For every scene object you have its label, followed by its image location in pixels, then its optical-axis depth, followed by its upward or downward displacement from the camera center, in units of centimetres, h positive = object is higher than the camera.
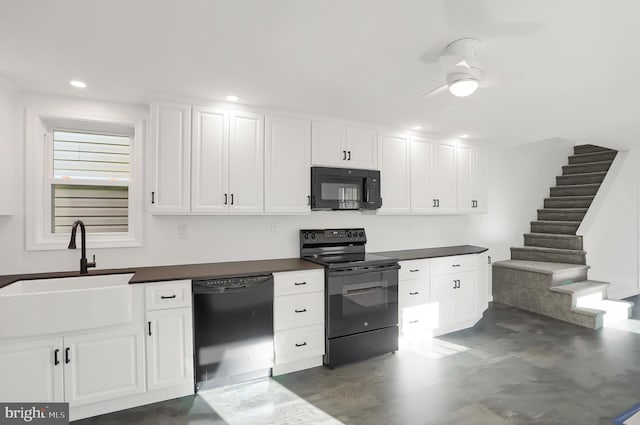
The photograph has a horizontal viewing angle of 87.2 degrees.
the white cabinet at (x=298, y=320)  289 -91
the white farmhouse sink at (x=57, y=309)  208 -59
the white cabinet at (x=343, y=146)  344 +75
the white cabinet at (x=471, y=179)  442 +50
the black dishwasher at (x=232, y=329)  260 -90
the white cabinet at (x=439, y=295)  358 -90
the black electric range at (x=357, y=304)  307 -83
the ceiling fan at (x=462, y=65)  195 +93
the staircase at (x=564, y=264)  437 -71
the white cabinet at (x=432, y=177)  406 +49
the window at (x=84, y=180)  277 +33
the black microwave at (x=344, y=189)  339 +29
